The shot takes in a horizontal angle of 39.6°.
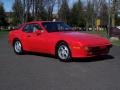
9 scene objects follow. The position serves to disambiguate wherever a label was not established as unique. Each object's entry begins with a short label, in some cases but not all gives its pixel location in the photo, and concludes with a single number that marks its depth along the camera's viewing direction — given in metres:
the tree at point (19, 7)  33.37
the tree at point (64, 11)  38.81
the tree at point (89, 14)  37.86
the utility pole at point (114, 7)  19.54
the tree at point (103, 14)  36.96
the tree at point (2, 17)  43.17
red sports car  5.50
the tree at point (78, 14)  43.83
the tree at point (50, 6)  35.90
